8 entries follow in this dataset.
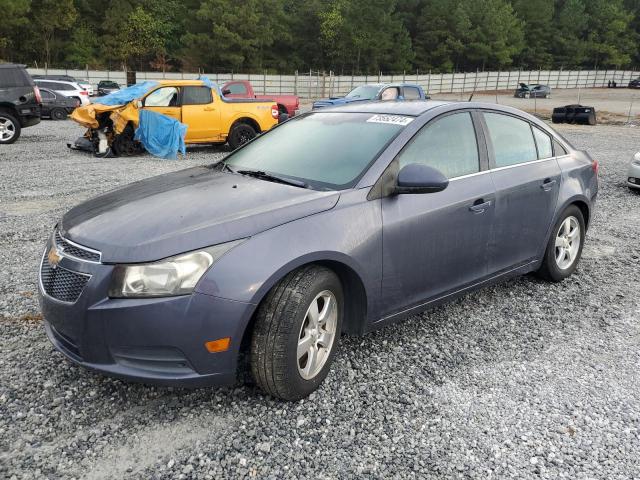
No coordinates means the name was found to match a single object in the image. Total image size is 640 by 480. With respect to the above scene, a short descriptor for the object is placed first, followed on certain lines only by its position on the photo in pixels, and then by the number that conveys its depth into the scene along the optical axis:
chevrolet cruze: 2.54
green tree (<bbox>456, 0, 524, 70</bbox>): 76.56
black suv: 13.52
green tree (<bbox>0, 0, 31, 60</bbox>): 56.28
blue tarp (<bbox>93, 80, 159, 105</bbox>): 12.04
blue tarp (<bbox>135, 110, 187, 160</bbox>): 12.00
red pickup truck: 17.95
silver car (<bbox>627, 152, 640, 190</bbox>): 9.16
